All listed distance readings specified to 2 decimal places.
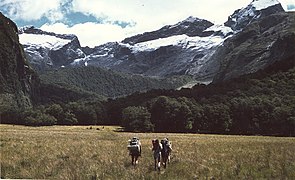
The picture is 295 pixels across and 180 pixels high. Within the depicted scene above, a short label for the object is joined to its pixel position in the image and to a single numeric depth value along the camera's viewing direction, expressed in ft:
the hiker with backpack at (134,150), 89.51
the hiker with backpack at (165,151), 86.89
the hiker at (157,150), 84.64
